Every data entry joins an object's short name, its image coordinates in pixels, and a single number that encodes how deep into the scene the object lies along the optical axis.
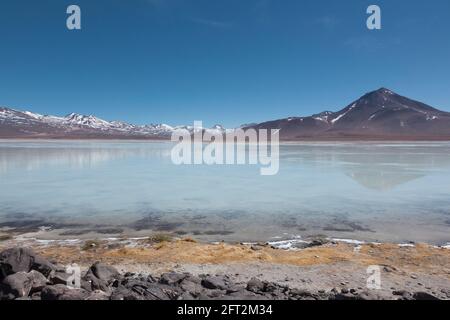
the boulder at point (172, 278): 4.19
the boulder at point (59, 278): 4.00
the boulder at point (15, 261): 4.11
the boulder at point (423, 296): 3.78
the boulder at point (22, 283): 3.70
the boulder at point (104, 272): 4.37
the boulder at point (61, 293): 3.55
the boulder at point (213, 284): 4.15
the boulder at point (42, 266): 4.25
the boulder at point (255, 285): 4.11
